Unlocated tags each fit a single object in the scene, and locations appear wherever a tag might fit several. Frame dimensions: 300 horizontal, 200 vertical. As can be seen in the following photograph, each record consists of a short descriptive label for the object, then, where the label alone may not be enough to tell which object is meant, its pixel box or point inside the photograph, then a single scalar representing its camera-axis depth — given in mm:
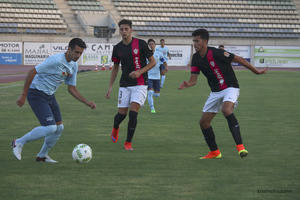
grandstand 90375
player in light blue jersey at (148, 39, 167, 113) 26102
